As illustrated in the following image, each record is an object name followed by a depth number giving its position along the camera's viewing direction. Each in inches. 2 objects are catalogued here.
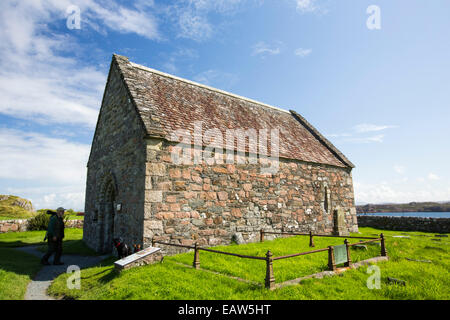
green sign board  275.9
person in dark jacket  377.7
